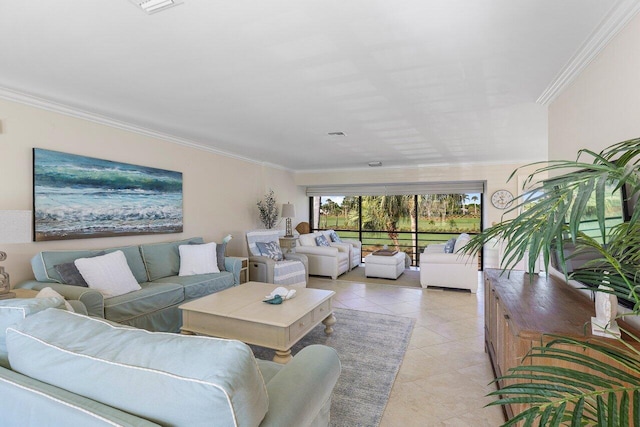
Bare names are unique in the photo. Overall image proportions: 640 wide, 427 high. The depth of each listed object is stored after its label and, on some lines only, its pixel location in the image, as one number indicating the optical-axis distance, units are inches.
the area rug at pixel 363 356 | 80.4
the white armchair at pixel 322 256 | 234.5
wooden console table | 56.6
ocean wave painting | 116.3
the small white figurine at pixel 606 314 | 52.0
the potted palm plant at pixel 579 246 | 28.1
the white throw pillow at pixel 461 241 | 204.4
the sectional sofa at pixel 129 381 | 30.4
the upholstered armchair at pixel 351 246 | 271.1
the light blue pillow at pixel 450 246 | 215.0
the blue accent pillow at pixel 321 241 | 256.7
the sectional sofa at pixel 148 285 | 103.3
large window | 281.1
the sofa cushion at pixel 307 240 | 251.0
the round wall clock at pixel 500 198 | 233.9
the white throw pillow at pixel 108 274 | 111.2
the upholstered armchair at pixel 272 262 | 189.6
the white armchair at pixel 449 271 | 196.4
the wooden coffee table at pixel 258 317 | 97.0
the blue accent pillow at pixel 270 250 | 200.8
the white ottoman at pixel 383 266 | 230.7
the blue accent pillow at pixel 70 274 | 106.9
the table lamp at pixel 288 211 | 252.2
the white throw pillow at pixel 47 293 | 79.3
